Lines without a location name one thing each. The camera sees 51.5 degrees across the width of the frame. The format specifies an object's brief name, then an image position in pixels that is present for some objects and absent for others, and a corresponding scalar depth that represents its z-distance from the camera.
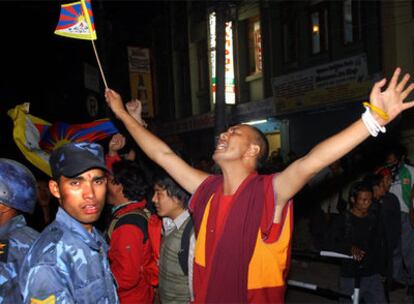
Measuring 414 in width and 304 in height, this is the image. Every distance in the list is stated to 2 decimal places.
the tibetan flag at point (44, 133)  4.64
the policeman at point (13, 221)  2.26
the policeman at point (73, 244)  1.87
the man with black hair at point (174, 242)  3.25
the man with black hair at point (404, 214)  6.39
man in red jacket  3.46
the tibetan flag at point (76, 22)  3.51
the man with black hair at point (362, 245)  4.84
